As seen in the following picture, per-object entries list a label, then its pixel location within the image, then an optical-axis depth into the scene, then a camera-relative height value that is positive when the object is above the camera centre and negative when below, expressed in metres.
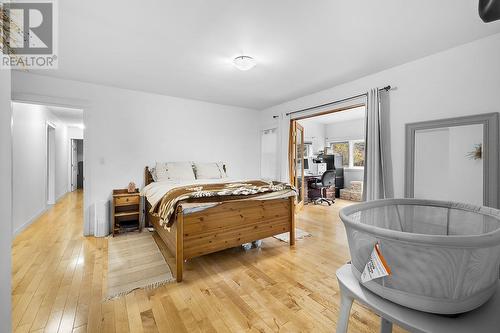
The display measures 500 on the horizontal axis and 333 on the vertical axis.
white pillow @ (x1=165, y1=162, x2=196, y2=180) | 3.71 -0.11
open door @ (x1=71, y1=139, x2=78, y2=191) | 7.82 +0.00
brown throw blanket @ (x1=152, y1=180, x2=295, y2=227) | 2.13 -0.31
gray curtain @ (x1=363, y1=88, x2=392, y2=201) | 2.83 +0.17
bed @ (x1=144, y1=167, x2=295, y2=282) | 2.12 -0.65
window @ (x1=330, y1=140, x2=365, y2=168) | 6.51 +0.38
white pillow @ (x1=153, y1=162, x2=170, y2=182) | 3.60 -0.12
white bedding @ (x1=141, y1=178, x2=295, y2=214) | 2.17 -0.38
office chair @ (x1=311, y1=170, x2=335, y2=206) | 5.48 -0.48
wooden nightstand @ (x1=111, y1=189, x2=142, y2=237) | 3.30 -0.75
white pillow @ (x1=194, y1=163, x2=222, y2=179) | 4.03 -0.12
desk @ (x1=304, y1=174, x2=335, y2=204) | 5.80 -0.41
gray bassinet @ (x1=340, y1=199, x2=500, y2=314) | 0.51 -0.26
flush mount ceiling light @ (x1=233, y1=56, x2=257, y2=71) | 2.44 +1.16
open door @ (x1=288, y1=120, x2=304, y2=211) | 4.51 +0.14
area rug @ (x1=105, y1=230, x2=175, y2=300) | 1.98 -1.09
